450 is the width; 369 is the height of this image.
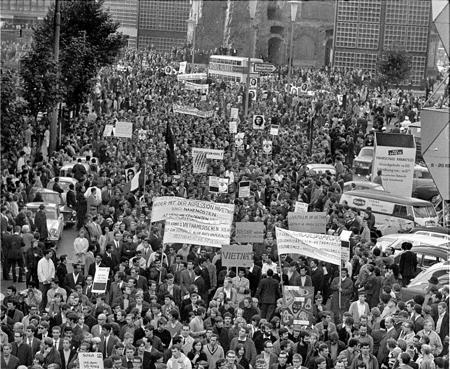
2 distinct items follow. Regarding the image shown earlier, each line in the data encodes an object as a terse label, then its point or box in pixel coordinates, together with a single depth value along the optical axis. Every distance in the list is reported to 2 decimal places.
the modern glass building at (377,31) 101.50
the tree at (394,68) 86.62
